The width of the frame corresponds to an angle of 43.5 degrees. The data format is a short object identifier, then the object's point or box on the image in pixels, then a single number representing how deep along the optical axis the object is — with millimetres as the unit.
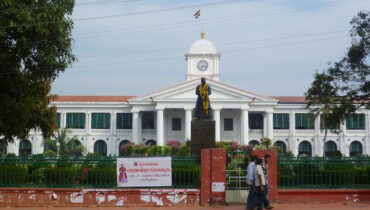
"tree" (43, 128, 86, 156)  37231
